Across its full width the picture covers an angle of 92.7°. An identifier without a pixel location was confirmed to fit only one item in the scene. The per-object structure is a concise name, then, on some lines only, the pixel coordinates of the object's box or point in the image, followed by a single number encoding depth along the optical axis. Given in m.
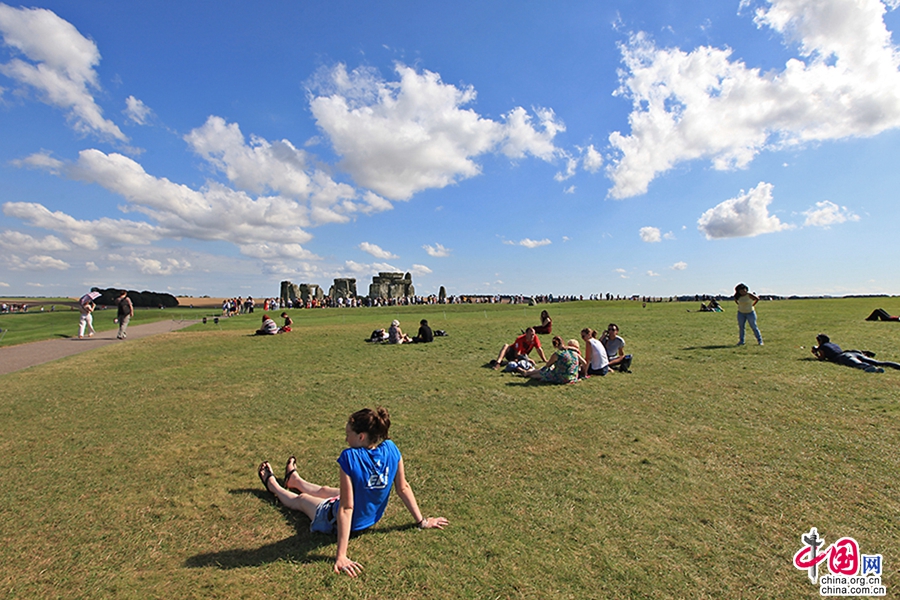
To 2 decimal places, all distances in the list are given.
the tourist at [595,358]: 9.62
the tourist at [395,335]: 16.08
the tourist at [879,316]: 19.34
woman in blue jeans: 12.91
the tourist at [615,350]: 10.27
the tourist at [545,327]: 15.54
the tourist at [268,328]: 19.66
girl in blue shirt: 3.26
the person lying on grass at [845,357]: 9.39
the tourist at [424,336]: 16.22
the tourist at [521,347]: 11.37
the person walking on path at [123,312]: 18.48
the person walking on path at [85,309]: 18.38
